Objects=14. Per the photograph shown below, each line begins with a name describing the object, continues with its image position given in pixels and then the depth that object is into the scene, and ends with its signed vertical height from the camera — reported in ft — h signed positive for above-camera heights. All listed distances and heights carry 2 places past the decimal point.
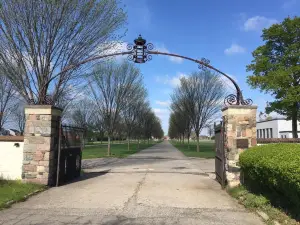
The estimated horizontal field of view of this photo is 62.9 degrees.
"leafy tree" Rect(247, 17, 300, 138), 81.91 +24.50
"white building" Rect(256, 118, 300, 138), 158.58 +5.80
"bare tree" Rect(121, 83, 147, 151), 89.04 +10.27
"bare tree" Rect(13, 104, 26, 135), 121.75 +8.24
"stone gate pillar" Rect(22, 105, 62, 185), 25.97 -1.10
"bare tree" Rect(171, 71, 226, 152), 77.75 +12.46
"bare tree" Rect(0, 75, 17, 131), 74.60 +10.84
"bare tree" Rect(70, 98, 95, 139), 180.16 +14.87
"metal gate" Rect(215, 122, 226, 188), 26.37 -2.24
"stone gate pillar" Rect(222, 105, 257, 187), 25.99 +0.52
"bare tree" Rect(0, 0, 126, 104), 29.39 +12.55
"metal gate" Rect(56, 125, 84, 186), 27.22 -2.33
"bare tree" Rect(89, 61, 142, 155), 69.81 +12.45
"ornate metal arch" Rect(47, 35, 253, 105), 30.04 +10.01
